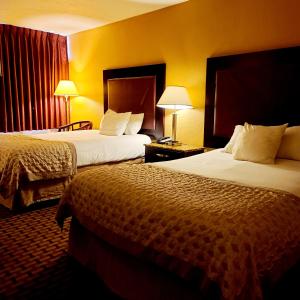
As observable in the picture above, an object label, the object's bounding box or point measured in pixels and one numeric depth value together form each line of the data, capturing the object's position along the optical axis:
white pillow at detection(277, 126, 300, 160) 2.59
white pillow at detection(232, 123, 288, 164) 2.51
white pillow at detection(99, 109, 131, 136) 4.37
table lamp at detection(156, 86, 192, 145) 3.54
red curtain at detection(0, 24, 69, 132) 5.06
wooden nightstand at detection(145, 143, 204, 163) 3.43
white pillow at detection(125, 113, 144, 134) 4.43
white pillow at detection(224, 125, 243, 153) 2.97
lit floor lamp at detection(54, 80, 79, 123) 5.42
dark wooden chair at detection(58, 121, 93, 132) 5.38
